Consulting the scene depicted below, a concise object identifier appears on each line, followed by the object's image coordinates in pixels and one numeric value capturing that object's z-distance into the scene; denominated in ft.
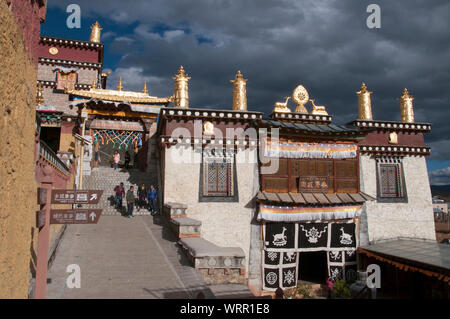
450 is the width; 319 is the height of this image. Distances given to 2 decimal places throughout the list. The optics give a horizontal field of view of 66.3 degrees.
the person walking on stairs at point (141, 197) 49.96
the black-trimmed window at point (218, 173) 47.60
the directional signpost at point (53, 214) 18.62
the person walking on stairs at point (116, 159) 67.19
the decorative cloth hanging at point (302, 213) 47.14
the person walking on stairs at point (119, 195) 48.47
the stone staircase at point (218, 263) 27.35
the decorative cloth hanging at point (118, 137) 71.77
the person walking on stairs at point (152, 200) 47.32
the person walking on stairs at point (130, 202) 44.83
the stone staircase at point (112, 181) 48.57
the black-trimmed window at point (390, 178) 55.77
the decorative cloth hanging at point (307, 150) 48.70
